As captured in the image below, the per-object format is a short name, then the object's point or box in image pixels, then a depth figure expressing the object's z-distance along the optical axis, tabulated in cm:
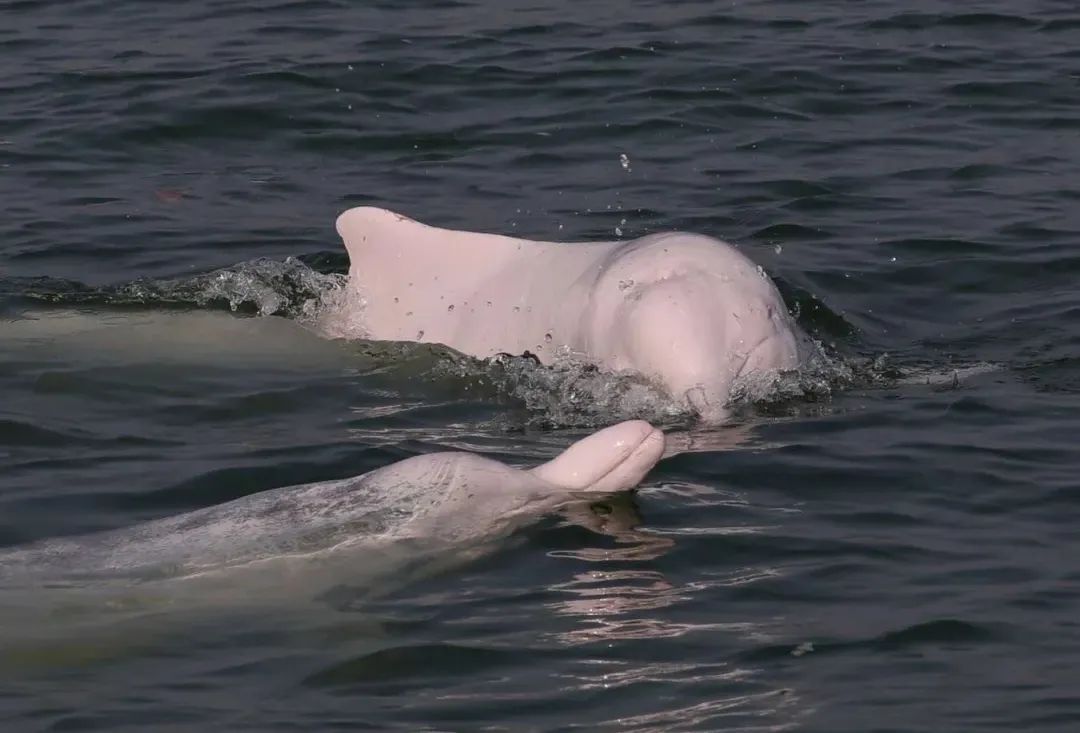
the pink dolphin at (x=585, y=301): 2162
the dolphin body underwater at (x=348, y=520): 1677
